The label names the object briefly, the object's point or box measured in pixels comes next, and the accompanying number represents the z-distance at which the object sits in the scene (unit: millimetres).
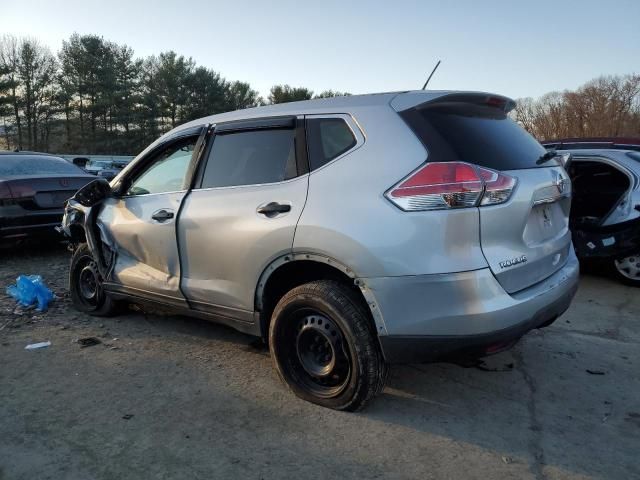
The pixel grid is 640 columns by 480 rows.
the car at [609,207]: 5660
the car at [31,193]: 6621
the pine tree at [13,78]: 46219
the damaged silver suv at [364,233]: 2646
